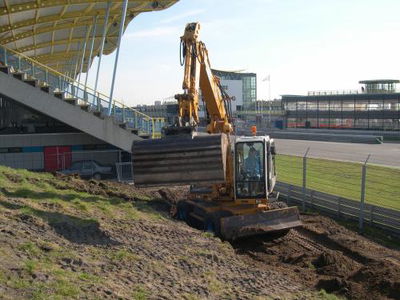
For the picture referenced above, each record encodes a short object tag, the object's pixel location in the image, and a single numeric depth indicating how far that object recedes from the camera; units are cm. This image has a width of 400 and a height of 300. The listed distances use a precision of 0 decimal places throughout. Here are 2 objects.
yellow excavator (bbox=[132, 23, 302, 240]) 1295
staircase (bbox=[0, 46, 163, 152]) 2612
